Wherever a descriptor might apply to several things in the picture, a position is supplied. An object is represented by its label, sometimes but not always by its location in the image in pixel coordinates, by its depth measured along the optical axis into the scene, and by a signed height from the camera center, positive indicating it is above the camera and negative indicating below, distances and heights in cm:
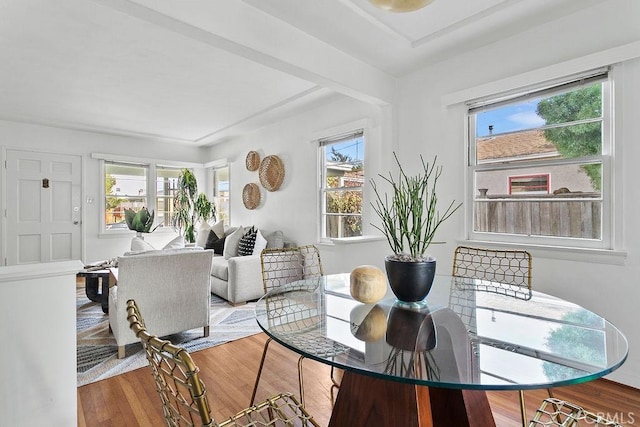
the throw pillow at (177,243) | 388 -37
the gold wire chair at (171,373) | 62 -34
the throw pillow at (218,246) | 509 -53
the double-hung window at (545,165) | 219 +35
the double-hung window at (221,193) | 629 +40
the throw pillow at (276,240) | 450 -38
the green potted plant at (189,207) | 620 +11
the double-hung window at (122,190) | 579 +42
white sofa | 379 -80
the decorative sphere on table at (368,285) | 138 -31
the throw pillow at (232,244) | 452 -44
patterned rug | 235 -110
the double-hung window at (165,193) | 632 +39
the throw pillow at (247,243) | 431 -41
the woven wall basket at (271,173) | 493 +62
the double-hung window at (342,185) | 389 +35
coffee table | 321 -80
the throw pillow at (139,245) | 366 -37
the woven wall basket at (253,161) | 536 +87
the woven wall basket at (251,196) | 535 +28
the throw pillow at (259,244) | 426 -42
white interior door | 494 +9
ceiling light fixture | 123 +80
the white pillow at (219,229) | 529 -27
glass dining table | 85 -41
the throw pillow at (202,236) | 536 -39
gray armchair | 238 -61
